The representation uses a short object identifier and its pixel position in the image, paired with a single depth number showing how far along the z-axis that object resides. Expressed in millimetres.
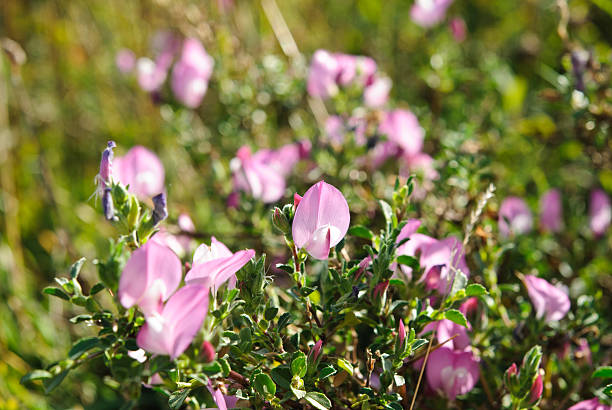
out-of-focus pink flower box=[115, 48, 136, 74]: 583
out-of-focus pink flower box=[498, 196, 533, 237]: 414
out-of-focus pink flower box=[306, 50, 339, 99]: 424
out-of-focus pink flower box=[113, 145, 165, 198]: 396
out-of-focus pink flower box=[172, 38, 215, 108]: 438
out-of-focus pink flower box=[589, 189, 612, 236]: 421
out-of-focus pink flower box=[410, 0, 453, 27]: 494
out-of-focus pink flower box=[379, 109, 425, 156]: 417
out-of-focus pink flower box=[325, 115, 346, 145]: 416
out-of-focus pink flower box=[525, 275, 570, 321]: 351
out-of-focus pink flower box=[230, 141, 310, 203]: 392
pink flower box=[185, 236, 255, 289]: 312
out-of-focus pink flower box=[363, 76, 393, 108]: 434
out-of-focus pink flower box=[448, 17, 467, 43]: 505
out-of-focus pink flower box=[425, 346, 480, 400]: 345
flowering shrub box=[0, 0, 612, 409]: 323
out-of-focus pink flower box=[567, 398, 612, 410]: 343
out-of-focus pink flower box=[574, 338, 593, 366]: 358
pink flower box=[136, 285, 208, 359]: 303
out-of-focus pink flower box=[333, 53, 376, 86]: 429
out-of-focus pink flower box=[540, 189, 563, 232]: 429
